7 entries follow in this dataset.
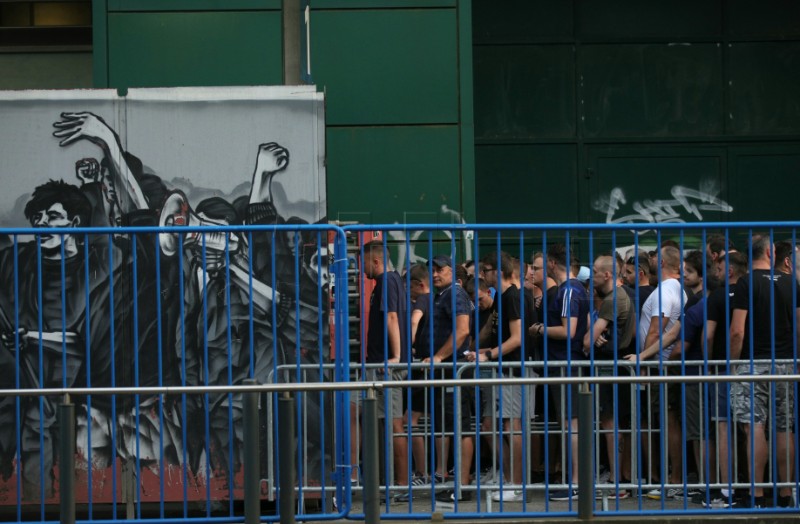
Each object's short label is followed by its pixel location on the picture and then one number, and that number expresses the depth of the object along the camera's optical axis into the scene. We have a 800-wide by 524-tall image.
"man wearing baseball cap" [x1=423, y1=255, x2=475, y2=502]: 15.41
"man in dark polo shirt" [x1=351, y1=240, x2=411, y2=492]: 15.53
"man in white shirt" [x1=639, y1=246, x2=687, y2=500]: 15.68
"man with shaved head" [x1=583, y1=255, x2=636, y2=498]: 15.70
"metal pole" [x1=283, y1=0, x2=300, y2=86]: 27.70
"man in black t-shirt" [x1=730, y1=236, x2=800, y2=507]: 15.37
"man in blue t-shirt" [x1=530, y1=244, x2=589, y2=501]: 15.55
